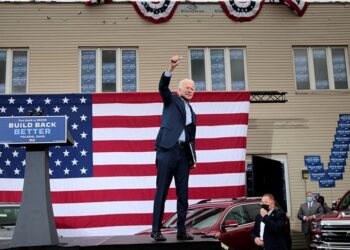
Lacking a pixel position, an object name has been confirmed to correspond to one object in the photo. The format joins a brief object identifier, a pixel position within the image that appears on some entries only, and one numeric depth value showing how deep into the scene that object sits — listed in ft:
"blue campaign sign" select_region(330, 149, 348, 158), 50.88
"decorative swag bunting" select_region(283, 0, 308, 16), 53.01
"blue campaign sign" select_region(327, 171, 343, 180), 50.49
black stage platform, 16.46
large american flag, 37.01
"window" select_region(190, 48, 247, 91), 52.34
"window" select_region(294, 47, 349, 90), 53.26
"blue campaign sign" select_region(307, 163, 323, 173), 50.44
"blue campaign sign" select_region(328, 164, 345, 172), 50.57
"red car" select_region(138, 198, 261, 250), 29.45
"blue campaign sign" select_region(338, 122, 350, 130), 51.41
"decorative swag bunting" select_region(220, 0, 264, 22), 53.06
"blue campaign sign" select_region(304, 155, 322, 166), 50.57
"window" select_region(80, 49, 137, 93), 51.55
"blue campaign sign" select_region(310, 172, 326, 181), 50.39
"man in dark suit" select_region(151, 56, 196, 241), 17.99
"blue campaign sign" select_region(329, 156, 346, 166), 50.72
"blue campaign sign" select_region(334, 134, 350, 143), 51.29
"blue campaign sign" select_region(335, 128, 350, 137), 51.29
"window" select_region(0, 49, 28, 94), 51.06
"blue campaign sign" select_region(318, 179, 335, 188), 50.42
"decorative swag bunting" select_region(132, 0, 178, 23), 52.19
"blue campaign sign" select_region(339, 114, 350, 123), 51.70
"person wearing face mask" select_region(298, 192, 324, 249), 43.90
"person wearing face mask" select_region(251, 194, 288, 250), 23.99
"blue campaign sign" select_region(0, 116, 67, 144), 19.34
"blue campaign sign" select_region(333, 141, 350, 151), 51.08
